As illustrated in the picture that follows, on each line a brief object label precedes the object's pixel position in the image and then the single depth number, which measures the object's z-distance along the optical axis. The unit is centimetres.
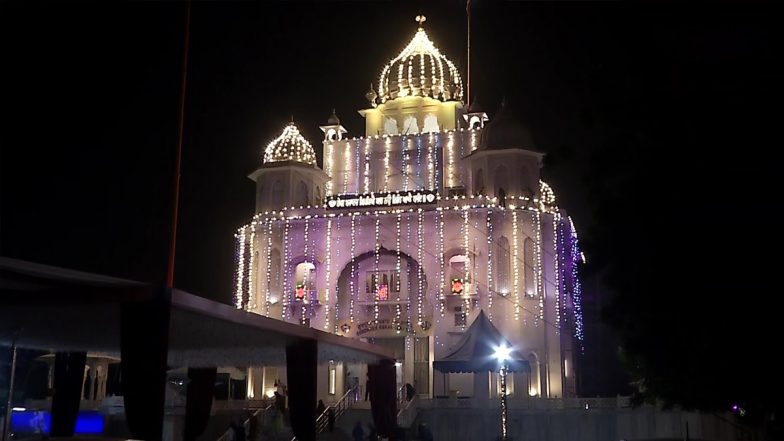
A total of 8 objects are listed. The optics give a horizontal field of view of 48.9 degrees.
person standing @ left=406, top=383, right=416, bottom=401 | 3505
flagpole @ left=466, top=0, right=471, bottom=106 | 4861
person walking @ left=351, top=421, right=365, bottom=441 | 2715
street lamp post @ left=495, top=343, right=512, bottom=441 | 2657
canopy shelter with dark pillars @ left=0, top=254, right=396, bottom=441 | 1380
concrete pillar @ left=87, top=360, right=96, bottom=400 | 3941
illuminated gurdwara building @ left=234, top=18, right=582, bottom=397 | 3950
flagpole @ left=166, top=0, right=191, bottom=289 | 1815
